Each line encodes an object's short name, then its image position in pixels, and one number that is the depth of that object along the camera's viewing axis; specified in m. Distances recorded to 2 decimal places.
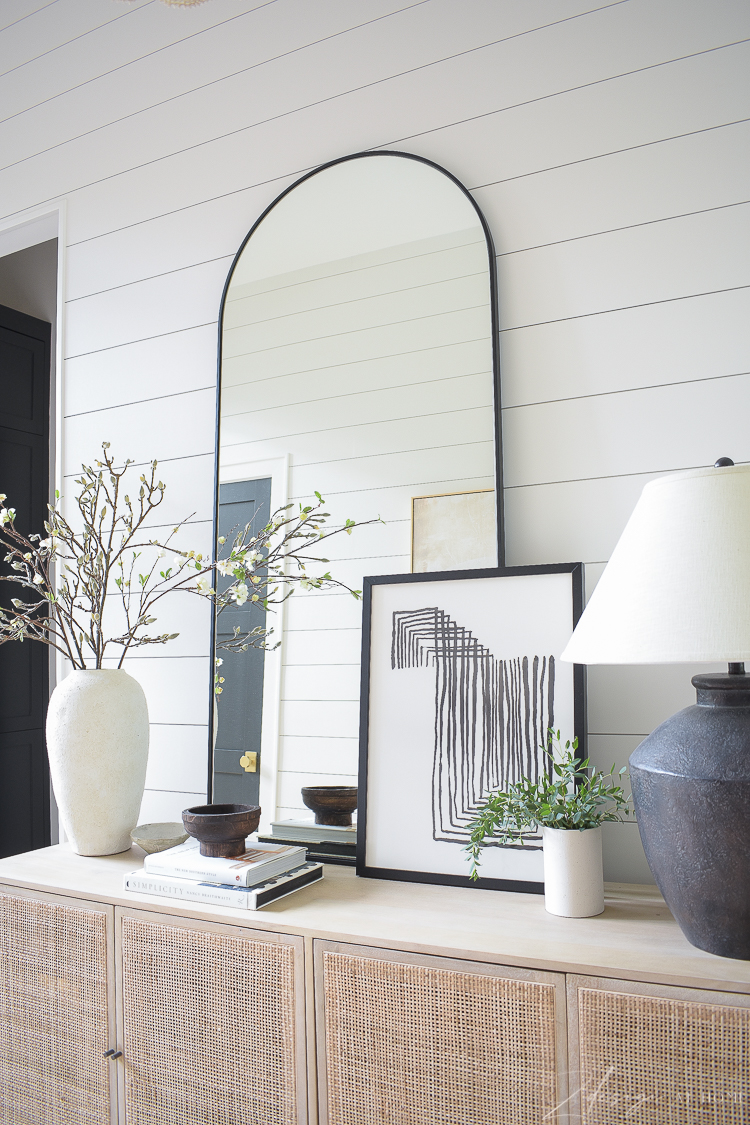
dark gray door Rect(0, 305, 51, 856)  2.79
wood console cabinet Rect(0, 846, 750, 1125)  0.90
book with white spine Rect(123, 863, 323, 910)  1.18
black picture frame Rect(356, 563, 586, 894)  1.27
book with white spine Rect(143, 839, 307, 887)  1.21
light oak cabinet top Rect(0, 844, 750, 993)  0.93
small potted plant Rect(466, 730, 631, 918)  1.10
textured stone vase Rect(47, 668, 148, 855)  1.51
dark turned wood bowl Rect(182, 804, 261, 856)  1.29
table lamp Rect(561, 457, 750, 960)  0.89
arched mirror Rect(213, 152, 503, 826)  1.47
